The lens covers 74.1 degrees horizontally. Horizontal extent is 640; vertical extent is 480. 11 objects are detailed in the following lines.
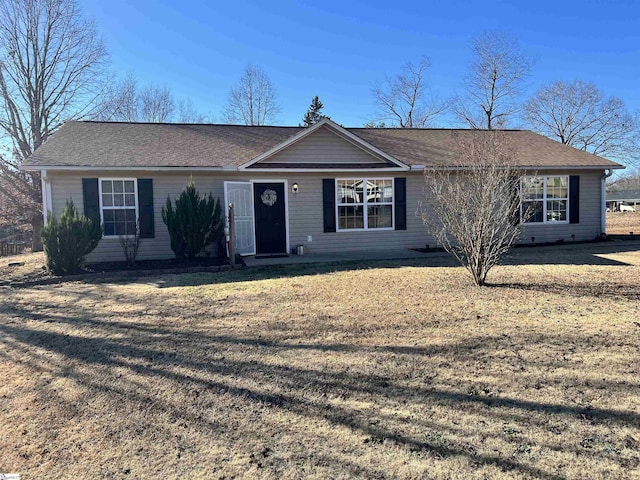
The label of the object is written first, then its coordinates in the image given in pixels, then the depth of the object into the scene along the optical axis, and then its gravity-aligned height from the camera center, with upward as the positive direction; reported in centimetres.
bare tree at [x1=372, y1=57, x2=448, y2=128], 3406 +786
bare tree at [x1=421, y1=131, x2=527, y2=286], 671 +3
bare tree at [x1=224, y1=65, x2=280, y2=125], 3431 +878
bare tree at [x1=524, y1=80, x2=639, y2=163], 3234 +701
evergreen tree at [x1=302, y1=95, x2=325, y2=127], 3714 +945
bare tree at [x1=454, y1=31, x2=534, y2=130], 3100 +808
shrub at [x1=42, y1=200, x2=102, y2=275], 886 -38
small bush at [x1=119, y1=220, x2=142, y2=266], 1013 -56
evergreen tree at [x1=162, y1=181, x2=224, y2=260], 989 -4
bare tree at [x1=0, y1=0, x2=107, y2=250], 1958 +582
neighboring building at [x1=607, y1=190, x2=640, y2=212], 4516 +126
